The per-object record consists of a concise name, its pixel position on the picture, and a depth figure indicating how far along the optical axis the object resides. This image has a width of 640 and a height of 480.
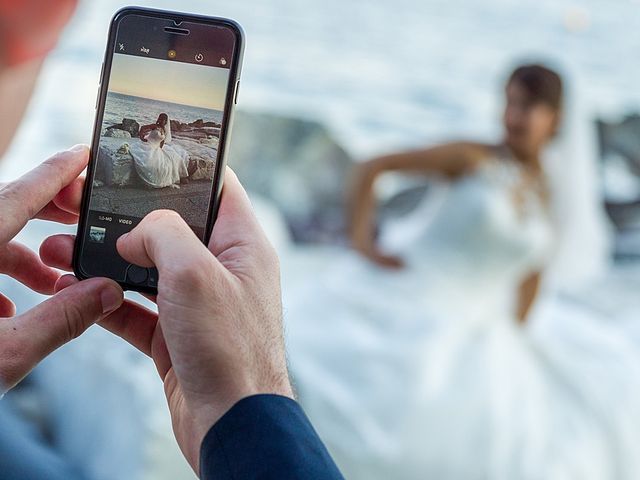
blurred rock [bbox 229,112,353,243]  2.96
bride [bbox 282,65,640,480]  1.44
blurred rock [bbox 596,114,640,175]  3.18
